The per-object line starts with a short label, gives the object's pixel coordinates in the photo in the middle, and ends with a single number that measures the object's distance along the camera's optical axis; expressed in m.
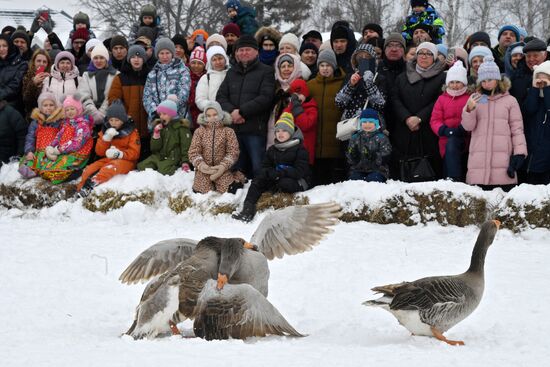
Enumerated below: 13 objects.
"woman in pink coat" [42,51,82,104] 22.56
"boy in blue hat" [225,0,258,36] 25.16
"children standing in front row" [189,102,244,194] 19.59
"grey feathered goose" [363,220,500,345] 10.21
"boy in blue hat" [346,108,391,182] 18.64
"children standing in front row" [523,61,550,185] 17.84
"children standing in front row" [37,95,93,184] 21.56
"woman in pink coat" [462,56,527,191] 17.72
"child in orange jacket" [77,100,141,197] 20.73
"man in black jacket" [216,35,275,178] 20.17
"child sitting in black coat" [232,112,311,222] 18.70
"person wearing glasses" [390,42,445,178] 19.14
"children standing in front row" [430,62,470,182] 18.39
